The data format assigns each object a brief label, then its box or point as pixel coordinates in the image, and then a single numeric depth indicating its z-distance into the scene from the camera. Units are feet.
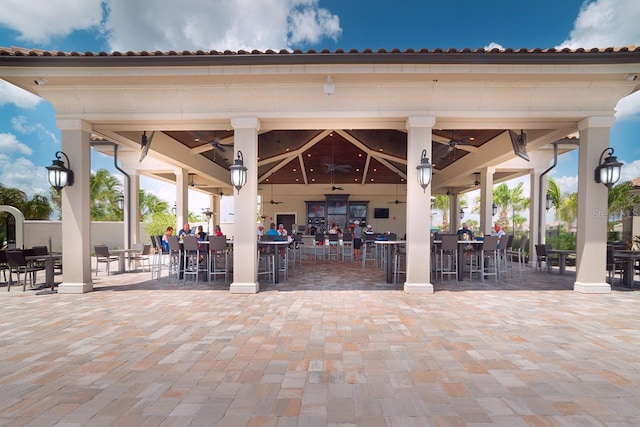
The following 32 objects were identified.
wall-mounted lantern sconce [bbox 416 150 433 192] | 16.05
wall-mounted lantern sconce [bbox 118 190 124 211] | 36.38
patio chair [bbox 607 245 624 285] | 17.98
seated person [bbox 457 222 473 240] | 23.58
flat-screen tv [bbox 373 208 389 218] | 54.44
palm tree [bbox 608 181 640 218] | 33.55
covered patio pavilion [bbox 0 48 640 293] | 14.71
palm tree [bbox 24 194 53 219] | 46.96
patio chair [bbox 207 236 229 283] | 18.89
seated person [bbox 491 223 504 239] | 23.67
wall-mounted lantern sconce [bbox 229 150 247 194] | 16.30
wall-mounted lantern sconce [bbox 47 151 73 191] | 16.10
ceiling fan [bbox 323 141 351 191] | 32.45
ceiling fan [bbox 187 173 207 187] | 39.08
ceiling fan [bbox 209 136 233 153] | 24.41
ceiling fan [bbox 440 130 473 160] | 22.84
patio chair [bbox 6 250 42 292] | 17.44
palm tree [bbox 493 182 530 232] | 81.71
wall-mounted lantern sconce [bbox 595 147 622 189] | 15.85
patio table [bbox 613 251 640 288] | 17.80
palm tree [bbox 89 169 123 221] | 57.88
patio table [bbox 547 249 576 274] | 22.97
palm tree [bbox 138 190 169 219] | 70.64
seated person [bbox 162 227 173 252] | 22.51
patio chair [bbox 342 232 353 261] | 31.83
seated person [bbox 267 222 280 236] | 25.11
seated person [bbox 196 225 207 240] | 22.46
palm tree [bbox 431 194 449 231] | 85.33
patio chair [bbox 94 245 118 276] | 23.23
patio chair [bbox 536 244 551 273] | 23.78
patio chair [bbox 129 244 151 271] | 25.64
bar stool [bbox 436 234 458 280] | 19.07
